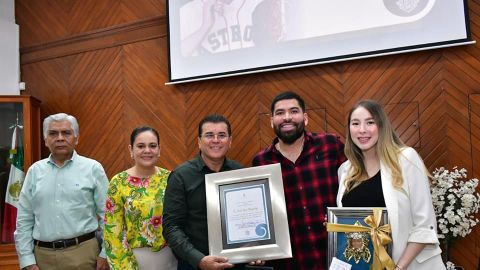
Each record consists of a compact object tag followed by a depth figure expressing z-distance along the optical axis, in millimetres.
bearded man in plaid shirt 2232
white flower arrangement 3143
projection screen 3598
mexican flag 5020
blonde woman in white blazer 1905
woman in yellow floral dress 2477
